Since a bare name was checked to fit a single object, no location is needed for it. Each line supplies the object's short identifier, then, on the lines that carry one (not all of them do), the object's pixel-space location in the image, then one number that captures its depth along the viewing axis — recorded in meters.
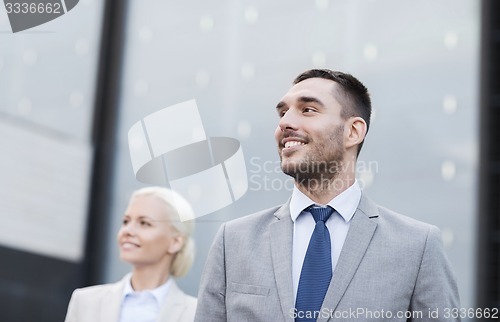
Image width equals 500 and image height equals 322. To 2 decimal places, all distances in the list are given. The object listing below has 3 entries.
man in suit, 2.71
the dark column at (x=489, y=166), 5.59
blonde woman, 4.49
